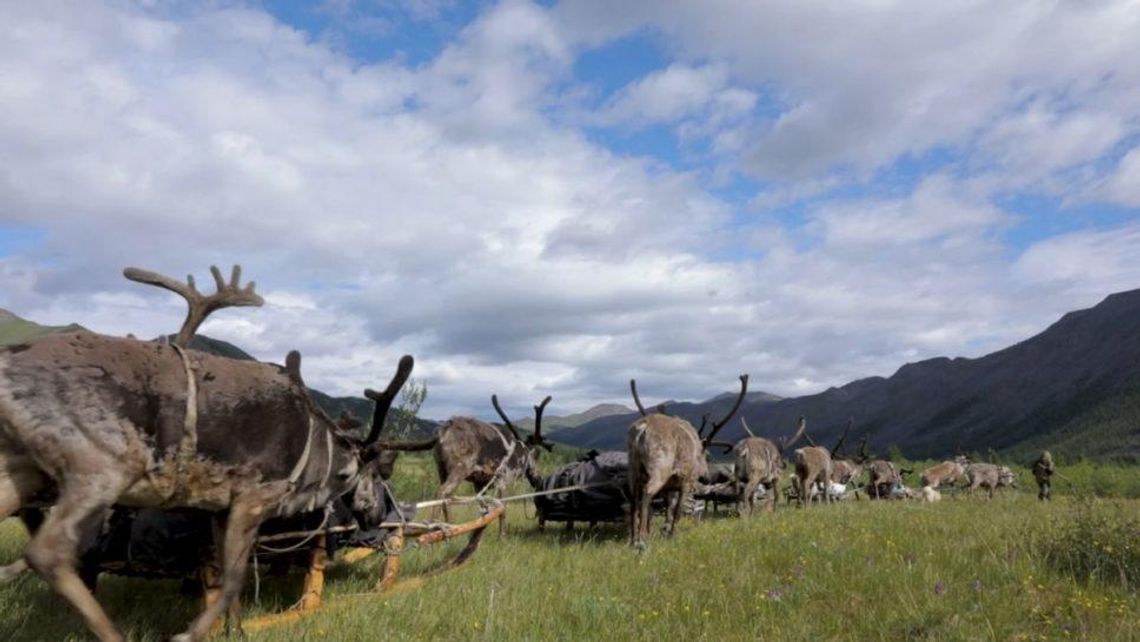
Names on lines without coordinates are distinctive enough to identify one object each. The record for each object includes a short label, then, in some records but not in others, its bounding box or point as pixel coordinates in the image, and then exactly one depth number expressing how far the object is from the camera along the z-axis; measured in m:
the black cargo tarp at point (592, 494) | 11.88
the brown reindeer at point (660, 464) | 10.54
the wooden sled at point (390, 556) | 6.39
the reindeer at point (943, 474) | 29.66
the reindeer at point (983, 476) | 28.34
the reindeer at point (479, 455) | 14.45
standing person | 24.52
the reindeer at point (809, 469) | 19.69
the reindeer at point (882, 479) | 26.48
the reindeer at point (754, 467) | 16.52
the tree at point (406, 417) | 18.12
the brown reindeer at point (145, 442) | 4.30
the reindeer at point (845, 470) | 25.20
